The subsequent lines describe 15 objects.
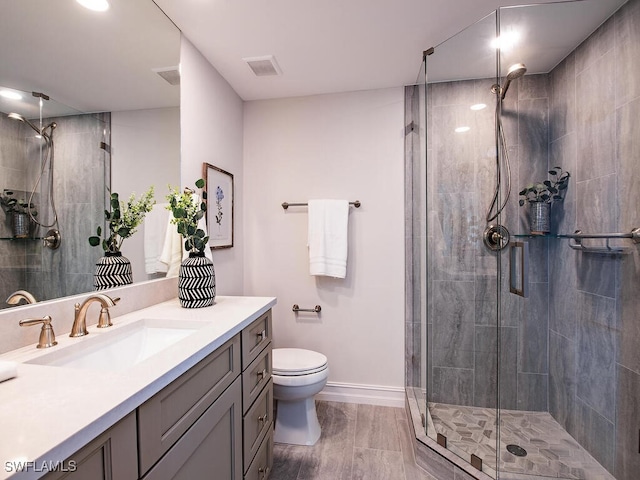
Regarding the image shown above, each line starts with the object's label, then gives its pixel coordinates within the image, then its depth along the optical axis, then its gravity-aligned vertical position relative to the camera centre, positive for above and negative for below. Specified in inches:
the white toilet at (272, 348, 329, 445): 69.6 -35.7
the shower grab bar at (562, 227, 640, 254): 55.1 +0.1
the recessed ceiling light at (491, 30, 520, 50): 64.4 +43.1
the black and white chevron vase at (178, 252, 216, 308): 55.9 -8.1
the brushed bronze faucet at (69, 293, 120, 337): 40.5 -9.5
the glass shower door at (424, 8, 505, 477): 73.0 -2.5
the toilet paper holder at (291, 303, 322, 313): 92.3 -21.0
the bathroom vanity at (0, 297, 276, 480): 21.0 -14.6
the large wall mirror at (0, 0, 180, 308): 36.7 +16.9
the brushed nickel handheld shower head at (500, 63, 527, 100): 68.4 +38.3
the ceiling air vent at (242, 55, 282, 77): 74.1 +44.7
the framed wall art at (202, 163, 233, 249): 76.5 +9.7
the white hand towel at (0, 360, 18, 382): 28.1 -12.2
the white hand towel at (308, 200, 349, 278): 88.0 +0.5
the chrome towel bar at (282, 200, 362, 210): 90.2 +11.1
